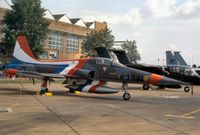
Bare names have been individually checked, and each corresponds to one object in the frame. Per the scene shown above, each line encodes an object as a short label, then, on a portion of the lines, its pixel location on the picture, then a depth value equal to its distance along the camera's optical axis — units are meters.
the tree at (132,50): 147.82
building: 98.50
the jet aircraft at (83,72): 21.16
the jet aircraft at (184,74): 31.92
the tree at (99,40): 86.88
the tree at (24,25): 68.50
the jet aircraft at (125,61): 33.54
